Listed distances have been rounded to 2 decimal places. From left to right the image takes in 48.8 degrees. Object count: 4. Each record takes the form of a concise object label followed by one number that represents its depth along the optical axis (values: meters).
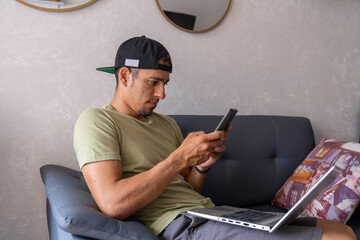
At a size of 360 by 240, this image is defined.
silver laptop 1.12
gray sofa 1.71
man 1.24
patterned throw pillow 1.73
